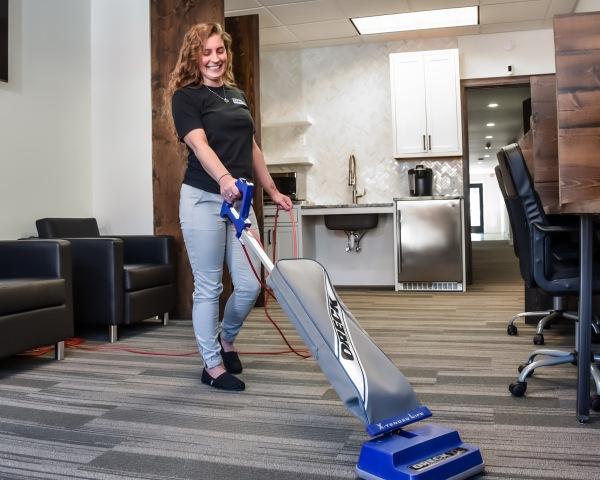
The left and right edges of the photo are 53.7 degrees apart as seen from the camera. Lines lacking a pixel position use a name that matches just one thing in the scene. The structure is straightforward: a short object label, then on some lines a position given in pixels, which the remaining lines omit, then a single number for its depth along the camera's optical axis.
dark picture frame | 3.64
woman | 2.14
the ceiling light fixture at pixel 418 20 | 5.25
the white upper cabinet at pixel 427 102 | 5.59
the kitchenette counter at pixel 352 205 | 5.52
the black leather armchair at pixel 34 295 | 2.53
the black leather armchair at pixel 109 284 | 3.29
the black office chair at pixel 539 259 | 2.15
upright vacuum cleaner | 1.34
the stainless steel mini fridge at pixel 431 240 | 5.36
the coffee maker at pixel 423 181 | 5.61
